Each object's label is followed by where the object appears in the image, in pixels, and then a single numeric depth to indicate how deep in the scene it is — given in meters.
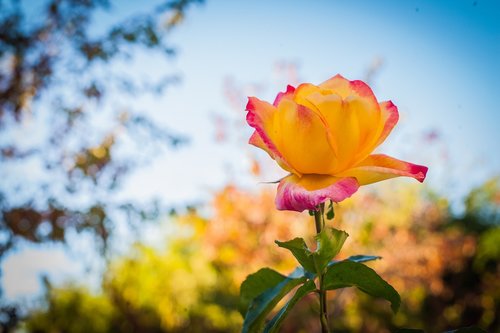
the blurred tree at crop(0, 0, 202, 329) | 3.60
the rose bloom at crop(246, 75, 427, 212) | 0.44
